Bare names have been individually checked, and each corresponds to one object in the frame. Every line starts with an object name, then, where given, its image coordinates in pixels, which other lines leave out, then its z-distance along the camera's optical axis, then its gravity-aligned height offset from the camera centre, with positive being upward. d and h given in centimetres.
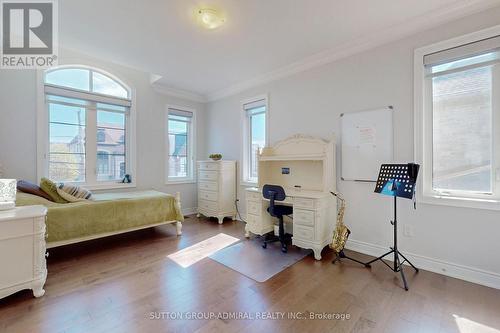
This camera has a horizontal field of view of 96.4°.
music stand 213 -16
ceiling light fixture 227 +155
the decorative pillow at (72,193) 282 -34
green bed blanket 259 -62
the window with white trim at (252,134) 423 +63
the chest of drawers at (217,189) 433 -44
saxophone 265 -84
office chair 299 -58
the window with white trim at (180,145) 479 +47
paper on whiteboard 278 +39
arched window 329 +65
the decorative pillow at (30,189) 262 -26
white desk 277 -66
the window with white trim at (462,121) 213 +46
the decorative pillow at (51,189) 273 -27
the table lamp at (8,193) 202 -24
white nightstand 183 -71
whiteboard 269 +30
